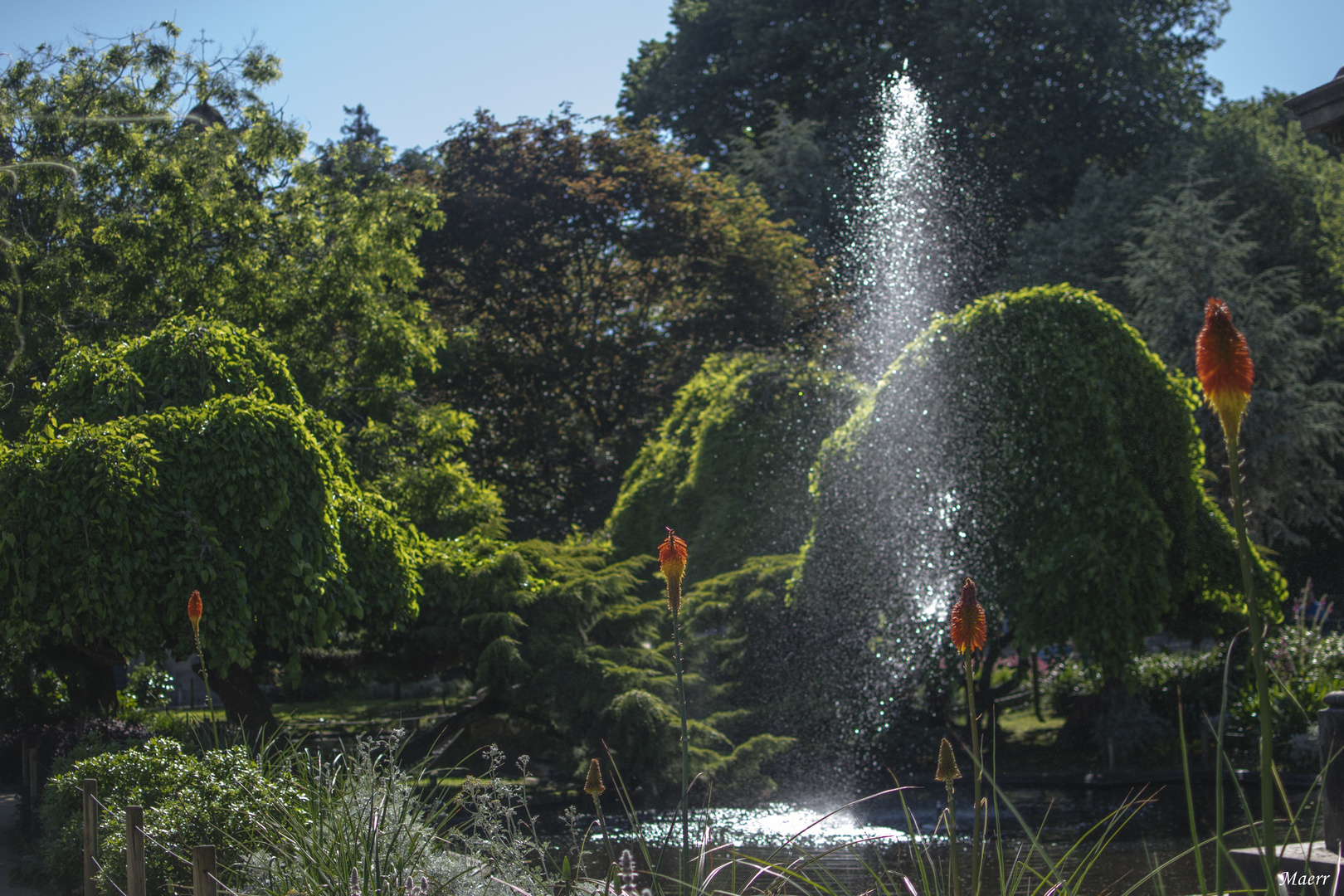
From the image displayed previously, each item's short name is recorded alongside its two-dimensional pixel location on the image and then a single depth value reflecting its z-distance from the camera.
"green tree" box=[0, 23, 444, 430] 11.04
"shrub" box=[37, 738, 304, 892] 4.50
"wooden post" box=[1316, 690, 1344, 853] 4.37
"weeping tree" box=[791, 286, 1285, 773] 9.74
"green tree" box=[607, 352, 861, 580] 13.56
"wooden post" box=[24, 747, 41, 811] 7.54
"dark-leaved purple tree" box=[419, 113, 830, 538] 20.30
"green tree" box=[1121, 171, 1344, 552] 20.81
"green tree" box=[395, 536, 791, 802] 9.23
